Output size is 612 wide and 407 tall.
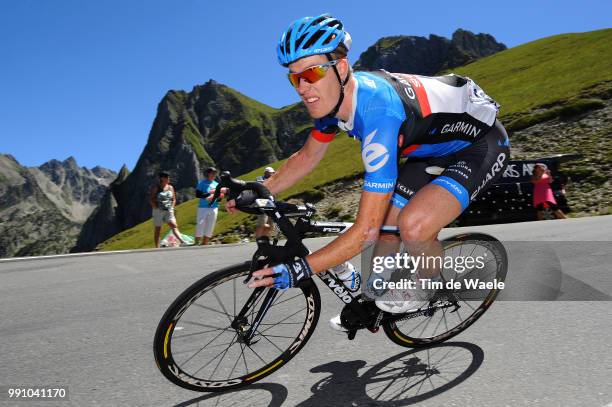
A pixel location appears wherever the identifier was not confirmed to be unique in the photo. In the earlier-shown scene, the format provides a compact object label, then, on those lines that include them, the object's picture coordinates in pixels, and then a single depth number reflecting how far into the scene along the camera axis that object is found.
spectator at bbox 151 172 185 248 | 12.05
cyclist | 2.66
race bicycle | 2.82
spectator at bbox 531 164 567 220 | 12.41
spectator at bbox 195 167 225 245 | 11.96
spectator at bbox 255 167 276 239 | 9.96
